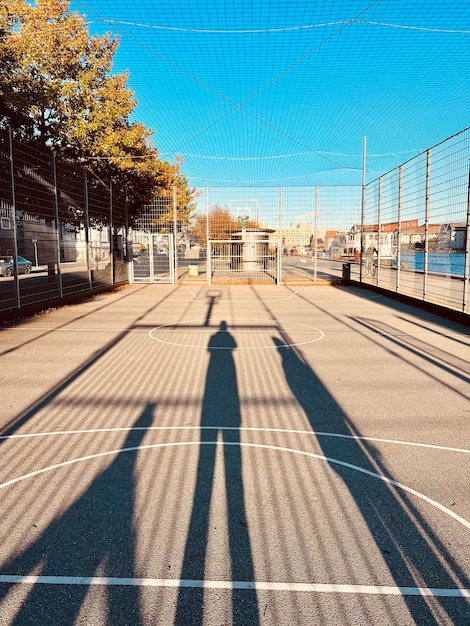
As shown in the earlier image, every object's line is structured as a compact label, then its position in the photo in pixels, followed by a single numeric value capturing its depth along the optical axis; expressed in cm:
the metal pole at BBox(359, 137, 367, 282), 2100
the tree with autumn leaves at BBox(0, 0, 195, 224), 1647
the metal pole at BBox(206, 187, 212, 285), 2243
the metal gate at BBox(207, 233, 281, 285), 2306
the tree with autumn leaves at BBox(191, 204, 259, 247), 2294
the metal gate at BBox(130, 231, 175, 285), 2259
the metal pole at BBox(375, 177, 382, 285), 1842
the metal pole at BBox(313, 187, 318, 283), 2190
